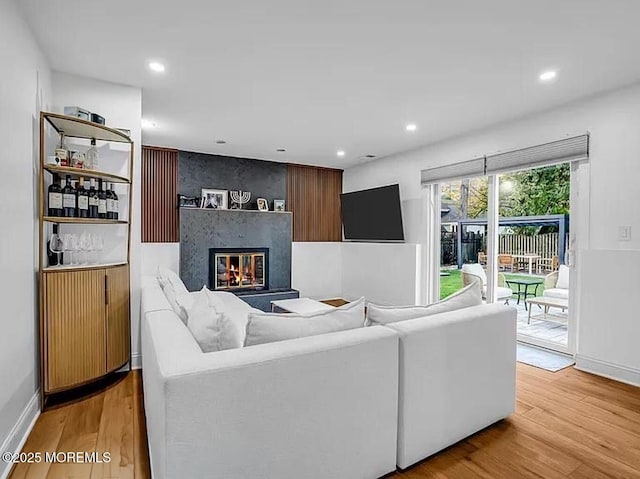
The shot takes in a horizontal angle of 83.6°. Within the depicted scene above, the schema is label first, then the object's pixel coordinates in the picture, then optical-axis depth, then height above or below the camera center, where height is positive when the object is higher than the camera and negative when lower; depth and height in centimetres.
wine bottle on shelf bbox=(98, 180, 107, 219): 270 +23
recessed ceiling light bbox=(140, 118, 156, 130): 400 +127
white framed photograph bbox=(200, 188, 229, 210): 545 +56
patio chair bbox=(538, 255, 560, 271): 372 -28
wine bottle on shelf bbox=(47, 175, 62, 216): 243 +22
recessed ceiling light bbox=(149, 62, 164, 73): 266 +127
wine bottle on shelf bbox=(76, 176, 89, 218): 256 +24
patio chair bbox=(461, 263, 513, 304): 427 -52
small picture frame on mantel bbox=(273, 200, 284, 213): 601 +50
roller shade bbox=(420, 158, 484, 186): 424 +83
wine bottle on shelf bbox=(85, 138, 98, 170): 269 +57
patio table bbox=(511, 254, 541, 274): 395 -22
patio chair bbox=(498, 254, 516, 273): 418 -28
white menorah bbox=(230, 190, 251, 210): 573 +58
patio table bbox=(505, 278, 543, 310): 405 -57
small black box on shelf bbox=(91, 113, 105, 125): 272 +89
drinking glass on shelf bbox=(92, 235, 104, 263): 272 -8
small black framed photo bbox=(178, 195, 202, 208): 528 +50
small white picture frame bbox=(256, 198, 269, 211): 587 +51
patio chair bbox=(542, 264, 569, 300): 363 -48
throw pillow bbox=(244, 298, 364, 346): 156 -41
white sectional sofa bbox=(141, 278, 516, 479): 121 -67
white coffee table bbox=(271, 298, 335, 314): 404 -83
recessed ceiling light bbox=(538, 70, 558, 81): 275 +127
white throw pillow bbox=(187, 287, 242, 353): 155 -42
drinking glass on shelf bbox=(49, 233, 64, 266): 250 -7
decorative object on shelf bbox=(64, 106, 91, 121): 266 +91
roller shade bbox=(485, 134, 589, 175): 330 +83
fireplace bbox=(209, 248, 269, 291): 542 -53
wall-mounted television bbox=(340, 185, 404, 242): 539 +35
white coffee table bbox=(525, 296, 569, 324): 368 -69
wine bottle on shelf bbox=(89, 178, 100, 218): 264 +23
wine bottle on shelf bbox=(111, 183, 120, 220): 283 +24
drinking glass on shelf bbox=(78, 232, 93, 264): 260 -7
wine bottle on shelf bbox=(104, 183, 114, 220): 277 +23
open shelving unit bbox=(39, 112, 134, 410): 234 -51
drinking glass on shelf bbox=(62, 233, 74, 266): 254 -6
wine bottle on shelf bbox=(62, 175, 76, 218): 248 +23
